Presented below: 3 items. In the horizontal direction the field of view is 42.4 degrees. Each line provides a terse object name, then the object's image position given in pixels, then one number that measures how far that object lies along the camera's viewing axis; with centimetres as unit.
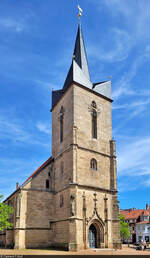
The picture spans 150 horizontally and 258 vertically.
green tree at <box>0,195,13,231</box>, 1908
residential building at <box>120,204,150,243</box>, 4558
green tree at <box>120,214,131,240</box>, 3671
